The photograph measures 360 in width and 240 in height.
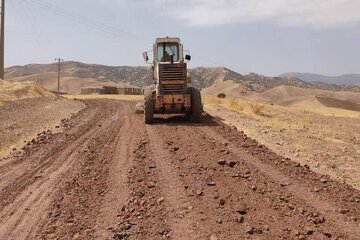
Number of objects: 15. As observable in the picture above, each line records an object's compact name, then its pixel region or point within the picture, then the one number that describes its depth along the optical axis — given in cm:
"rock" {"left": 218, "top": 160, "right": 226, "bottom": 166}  1122
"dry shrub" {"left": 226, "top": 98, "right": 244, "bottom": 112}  3317
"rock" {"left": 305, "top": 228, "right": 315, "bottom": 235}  668
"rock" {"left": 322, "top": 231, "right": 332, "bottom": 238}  661
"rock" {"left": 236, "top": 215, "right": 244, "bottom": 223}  707
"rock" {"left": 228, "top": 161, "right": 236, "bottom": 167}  1105
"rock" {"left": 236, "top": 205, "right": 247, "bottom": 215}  748
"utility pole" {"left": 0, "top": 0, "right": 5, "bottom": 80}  4975
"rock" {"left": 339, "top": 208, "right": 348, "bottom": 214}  770
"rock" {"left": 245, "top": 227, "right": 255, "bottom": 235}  659
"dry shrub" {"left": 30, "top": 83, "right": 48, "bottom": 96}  3994
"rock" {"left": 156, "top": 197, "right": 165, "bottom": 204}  806
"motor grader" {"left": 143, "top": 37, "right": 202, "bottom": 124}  2005
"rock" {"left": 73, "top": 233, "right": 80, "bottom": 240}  666
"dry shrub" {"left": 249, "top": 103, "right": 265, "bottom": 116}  3126
